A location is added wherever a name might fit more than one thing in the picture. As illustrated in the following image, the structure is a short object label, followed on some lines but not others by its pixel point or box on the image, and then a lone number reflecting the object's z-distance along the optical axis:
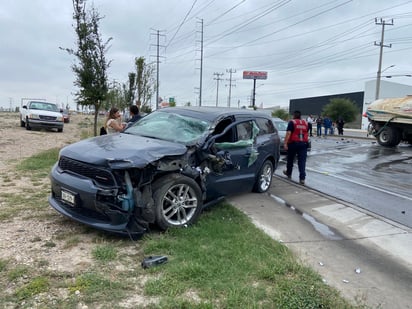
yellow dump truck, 18.27
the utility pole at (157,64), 38.75
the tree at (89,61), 12.77
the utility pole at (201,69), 47.26
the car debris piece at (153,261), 3.81
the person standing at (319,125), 29.97
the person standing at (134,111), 9.53
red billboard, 94.31
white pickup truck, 20.95
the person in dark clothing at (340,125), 32.19
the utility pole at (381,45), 43.66
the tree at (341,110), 55.50
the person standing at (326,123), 30.38
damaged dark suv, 4.36
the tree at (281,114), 63.14
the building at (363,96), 63.19
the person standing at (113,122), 8.77
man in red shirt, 8.95
